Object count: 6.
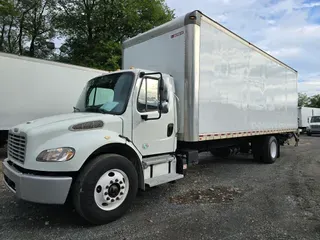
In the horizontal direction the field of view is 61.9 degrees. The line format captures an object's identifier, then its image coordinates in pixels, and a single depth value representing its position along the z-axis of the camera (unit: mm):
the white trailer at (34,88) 8539
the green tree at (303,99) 68400
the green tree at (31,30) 27234
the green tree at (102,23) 21781
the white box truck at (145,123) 3666
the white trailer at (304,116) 30281
